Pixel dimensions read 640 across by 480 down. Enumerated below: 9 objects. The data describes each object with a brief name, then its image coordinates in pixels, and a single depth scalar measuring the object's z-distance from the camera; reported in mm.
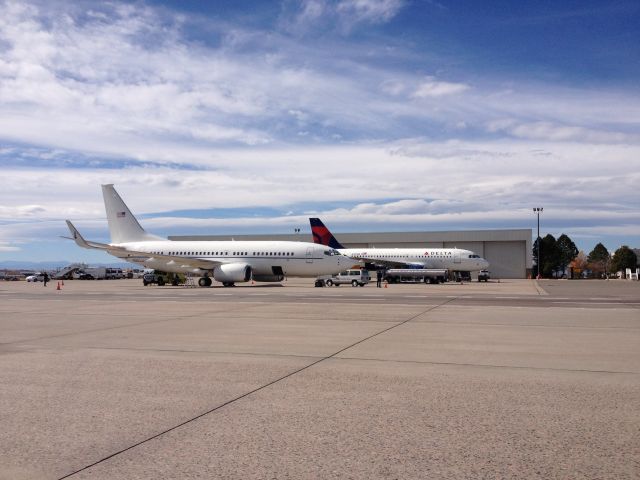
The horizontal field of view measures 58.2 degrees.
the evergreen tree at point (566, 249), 141125
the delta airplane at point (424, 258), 65688
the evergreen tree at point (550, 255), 126375
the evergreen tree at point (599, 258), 160638
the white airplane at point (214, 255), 48500
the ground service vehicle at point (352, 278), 52844
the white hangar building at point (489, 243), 90562
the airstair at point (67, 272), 91188
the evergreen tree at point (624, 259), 136375
